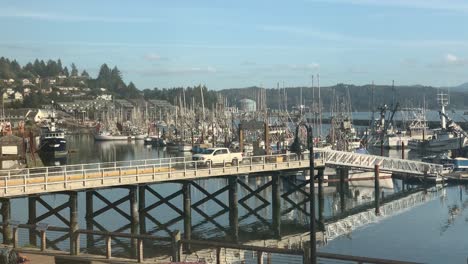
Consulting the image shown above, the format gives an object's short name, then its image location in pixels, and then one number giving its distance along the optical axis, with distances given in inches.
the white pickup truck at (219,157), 2220.4
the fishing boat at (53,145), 5177.2
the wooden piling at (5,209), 1605.6
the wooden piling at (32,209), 1759.1
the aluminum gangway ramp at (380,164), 2696.9
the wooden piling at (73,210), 1707.7
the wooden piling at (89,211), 1888.8
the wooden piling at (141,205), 2009.1
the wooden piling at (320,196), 2271.2
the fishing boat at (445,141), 5196.9
